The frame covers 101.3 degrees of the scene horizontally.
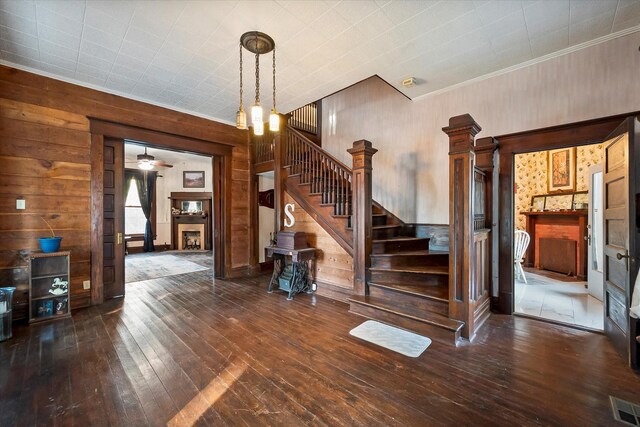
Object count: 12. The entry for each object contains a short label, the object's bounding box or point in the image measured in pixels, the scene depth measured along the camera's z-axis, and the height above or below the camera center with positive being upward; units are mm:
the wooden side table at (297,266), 4109 -868
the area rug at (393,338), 2467 -1266
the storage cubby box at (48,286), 3150 -880
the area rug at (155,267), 5566 -1272
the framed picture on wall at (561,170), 5480 +934
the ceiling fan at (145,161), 7062 +1473
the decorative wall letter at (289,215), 4866 -6
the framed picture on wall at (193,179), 9969 +1378
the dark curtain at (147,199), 9297 +588
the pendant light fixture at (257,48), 2529 +1867
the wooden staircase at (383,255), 2850 -551
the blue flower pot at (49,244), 3201 -342
